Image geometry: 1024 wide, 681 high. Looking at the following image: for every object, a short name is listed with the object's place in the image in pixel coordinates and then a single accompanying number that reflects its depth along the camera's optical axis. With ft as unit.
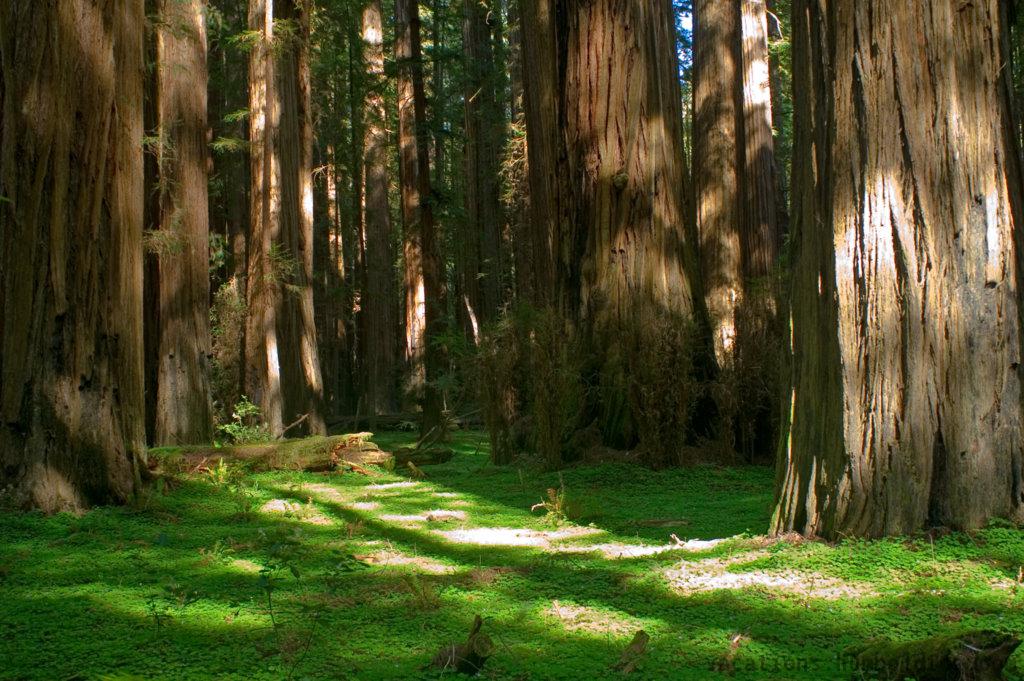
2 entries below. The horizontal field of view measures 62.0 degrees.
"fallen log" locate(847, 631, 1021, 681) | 7.98
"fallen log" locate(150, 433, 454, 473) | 25.93
